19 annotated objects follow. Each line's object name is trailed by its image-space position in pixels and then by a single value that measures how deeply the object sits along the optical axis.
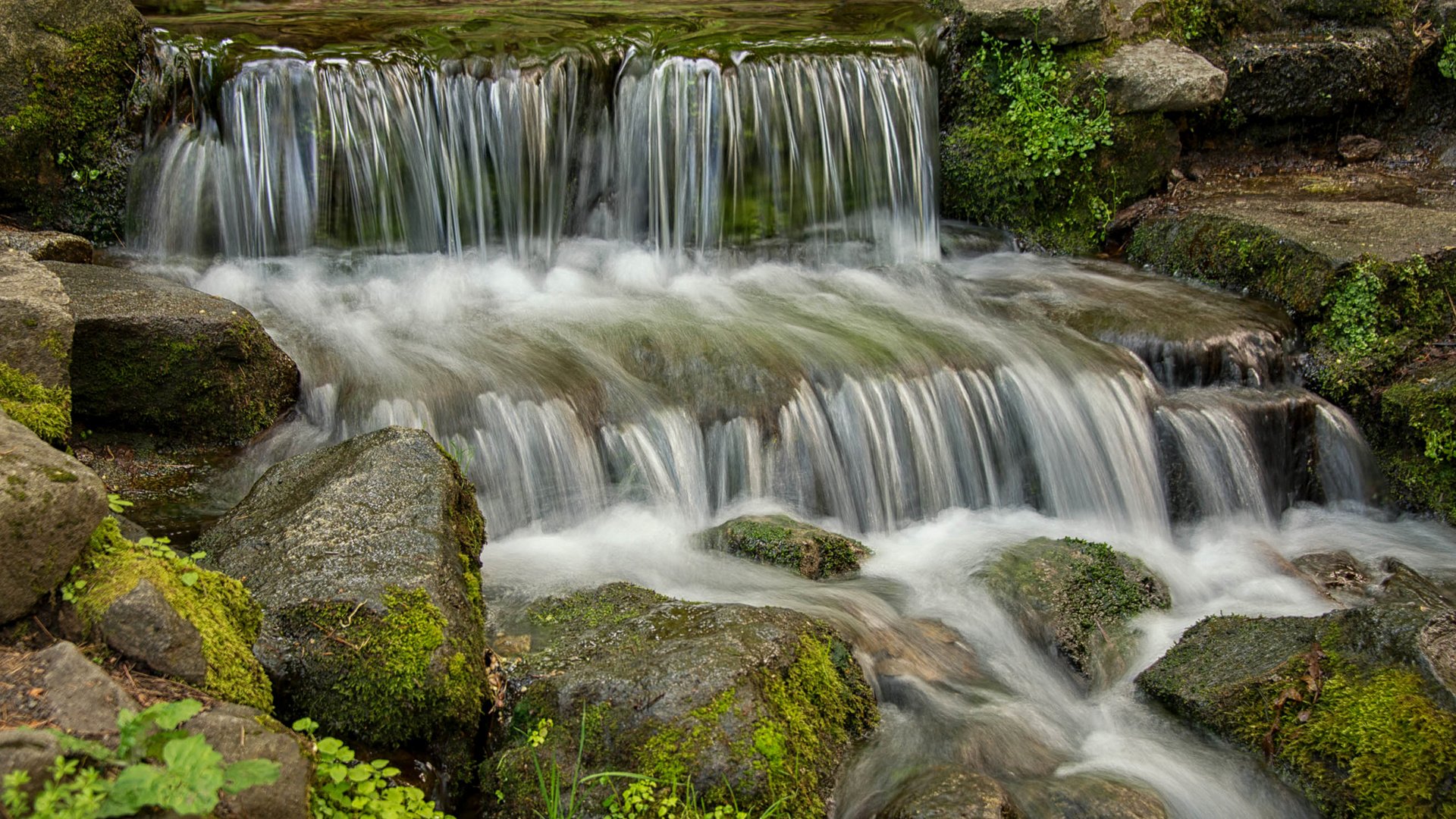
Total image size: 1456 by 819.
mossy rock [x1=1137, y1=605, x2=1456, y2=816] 3.48
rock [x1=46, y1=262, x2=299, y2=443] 5.11
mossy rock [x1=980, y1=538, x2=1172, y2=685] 4.48
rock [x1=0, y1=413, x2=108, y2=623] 2.49
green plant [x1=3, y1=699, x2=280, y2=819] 2.04
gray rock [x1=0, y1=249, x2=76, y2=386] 3.55
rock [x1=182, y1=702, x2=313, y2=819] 2.35
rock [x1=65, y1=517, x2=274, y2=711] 2.59
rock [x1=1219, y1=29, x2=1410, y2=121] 8.93
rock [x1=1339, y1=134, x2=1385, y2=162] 9.26
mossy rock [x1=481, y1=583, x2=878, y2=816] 3.17
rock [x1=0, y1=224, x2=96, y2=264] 5.81
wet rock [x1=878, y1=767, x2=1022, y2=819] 3.10
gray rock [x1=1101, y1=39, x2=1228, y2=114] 8.34
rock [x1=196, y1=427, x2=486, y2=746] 3.16
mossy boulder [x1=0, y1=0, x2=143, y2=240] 6.99
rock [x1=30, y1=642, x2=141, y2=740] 2.27
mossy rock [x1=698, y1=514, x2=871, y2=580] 4.89
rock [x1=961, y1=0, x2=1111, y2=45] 8.42
